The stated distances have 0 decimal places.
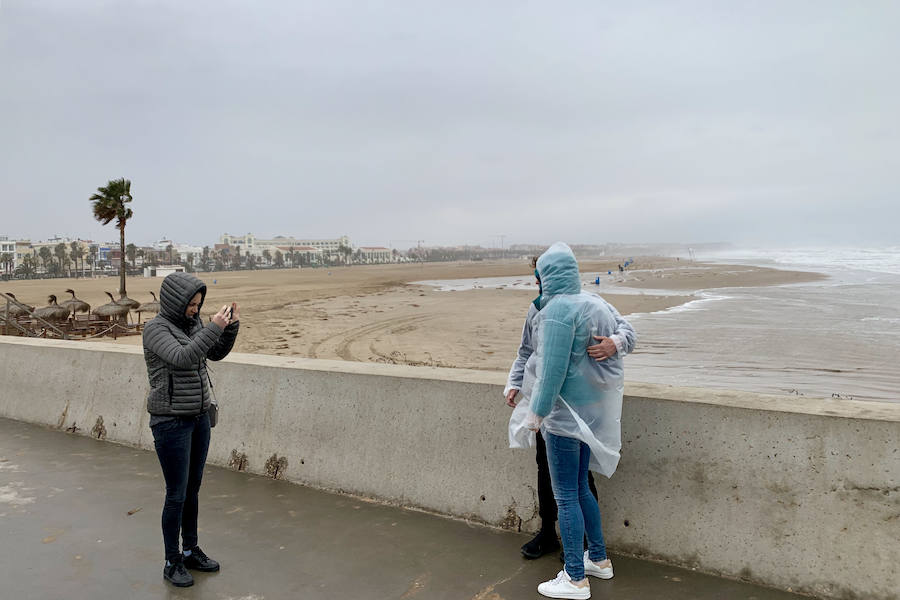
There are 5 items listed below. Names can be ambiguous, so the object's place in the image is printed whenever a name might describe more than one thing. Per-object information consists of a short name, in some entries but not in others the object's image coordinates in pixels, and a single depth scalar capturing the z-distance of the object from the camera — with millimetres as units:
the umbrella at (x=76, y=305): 20625
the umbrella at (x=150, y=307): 20319
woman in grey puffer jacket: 3340
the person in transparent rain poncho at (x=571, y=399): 3154
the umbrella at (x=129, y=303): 20328
